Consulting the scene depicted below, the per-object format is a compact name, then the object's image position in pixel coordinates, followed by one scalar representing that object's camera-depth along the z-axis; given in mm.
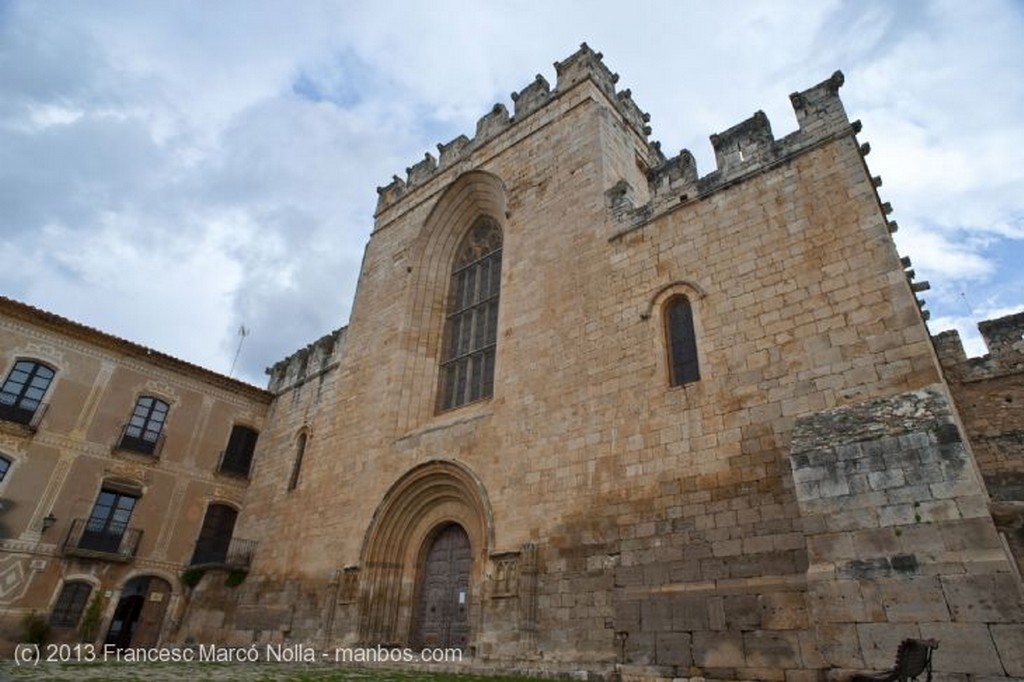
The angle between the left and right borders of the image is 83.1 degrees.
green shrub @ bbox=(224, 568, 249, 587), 12891
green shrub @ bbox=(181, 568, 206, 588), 13750
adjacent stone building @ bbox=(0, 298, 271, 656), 12391
